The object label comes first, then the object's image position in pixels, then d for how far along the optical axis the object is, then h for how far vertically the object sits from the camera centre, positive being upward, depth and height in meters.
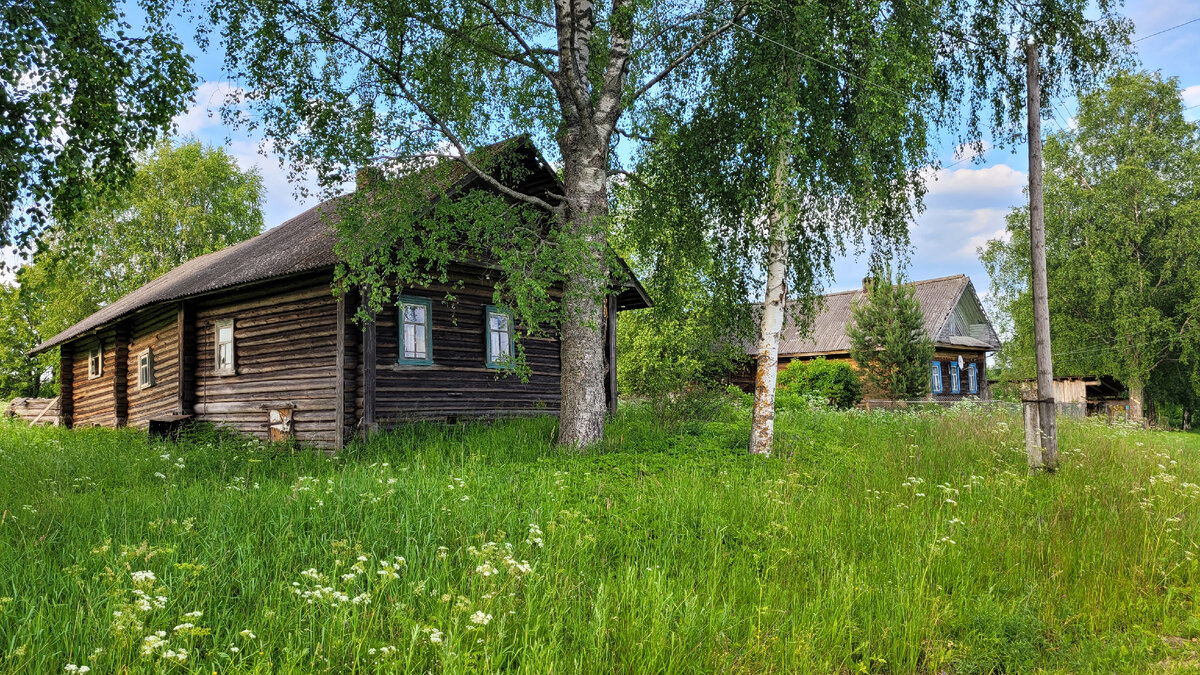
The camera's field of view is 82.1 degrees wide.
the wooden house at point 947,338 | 29.09 +1.01
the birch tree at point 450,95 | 9.99 +4.07
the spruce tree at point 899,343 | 22.84 +0.62
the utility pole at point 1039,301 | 8.59 +0.75
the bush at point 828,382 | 25.28 -0.77
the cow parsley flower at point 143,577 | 3.09 -0.94
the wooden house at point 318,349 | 12.48 +0.37
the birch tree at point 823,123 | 8.41 +3.16
